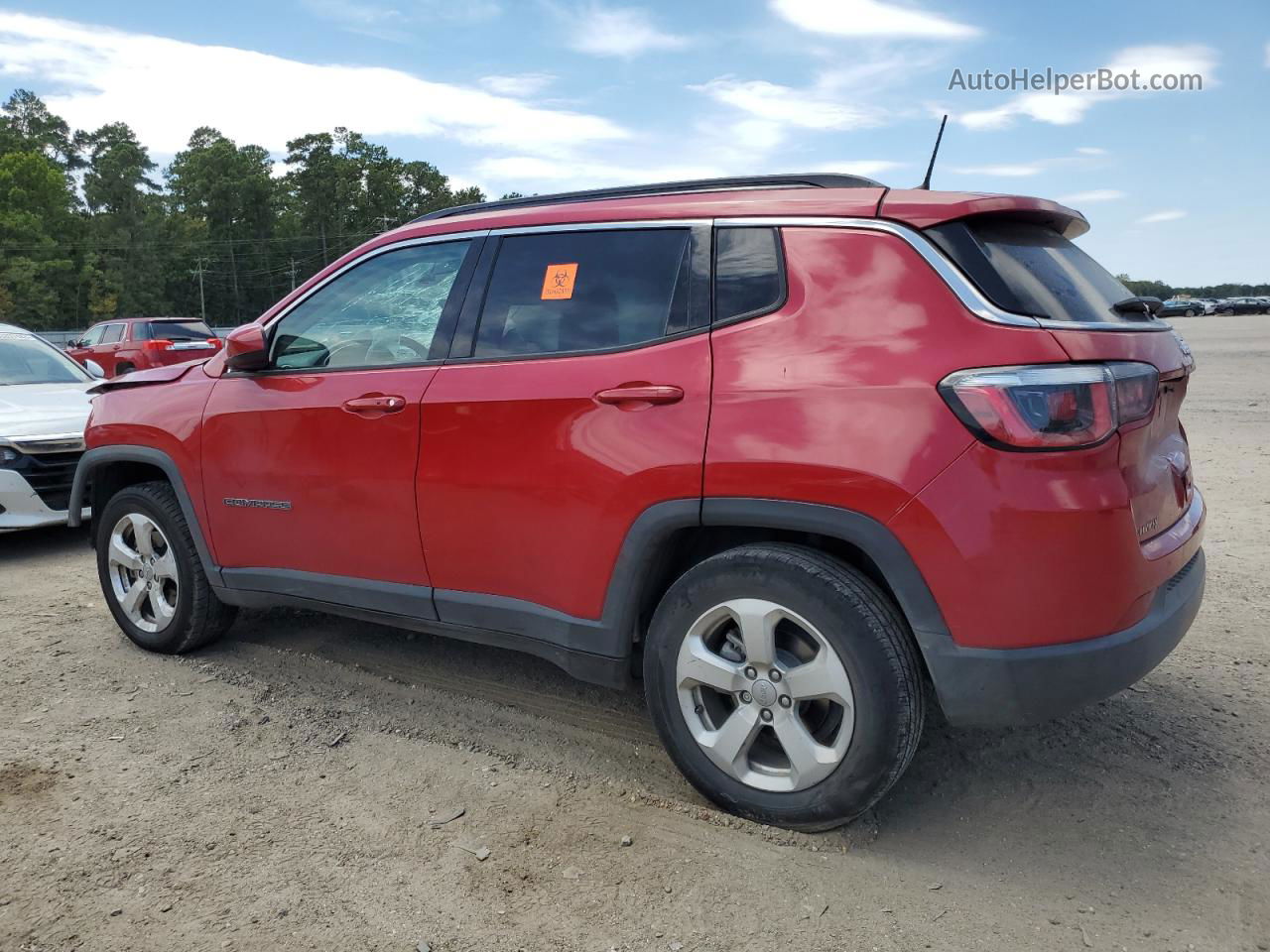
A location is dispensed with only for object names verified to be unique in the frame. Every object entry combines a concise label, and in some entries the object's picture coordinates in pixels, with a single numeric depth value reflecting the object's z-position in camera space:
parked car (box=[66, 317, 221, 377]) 19.13
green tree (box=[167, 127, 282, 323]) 102.62
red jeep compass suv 2.48
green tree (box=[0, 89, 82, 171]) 101.06
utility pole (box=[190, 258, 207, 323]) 95.29
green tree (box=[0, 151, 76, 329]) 72.38
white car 6.46
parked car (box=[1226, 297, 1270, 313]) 77.44
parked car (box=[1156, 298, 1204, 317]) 74.43
